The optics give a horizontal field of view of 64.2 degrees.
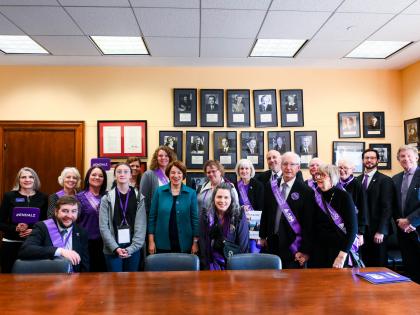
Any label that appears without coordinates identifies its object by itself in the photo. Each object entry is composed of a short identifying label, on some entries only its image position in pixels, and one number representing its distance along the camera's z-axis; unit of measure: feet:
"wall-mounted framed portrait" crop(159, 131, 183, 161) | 15.52
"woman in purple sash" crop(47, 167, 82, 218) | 10.55
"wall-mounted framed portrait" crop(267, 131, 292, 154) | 15.81
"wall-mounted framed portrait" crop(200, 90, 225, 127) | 15.71
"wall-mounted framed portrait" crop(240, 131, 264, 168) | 15.72
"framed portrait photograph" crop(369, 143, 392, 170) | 16.22
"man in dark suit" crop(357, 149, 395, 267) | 11.29
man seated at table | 7.77
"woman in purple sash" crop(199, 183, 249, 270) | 8.68
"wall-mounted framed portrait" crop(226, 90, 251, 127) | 15.77
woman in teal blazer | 9.82
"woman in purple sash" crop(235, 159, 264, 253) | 11.16
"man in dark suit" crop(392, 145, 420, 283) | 11.15
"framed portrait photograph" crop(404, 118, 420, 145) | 15.23
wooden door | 15.29
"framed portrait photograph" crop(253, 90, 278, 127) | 15.85
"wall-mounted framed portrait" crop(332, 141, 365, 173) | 15.99
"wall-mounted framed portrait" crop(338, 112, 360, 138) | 16.10
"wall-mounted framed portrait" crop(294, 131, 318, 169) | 15.88
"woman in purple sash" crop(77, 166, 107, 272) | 9.93
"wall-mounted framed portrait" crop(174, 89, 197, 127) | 15.64
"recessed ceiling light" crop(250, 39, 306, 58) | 13.01
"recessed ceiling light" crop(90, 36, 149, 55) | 12.57
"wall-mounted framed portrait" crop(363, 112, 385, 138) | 16.19
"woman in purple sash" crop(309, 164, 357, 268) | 8.78
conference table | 5.05
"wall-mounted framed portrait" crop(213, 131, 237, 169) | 15.66
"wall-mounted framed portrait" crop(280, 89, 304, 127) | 15.90
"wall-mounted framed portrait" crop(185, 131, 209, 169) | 15.64
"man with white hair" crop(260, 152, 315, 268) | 9.20
